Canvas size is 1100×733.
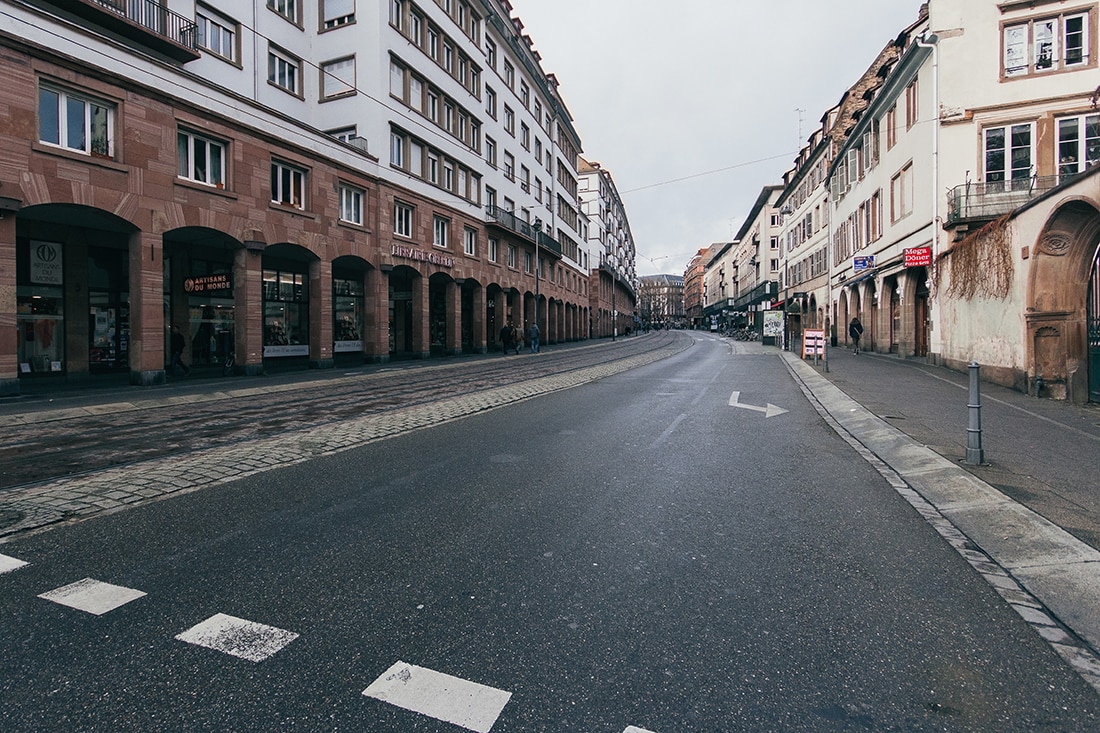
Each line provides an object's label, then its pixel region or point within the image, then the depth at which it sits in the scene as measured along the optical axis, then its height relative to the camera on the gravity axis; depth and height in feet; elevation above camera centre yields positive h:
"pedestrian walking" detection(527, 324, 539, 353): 114.15 +3.16
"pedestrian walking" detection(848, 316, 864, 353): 98.78 +3.25
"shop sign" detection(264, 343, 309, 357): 76.00 +0.49
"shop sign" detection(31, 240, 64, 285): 53.98 +8.51
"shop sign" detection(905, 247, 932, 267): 66.64 +10.61
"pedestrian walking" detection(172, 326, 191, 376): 61.72 +0.58
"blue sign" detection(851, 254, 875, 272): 82.45 +12.40
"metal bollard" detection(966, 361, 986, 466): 20.02 -2.81
